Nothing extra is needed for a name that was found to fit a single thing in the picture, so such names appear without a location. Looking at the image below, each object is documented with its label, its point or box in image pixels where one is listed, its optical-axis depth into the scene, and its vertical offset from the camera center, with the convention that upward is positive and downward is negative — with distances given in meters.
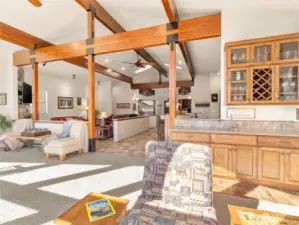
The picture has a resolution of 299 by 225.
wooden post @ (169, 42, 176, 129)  3.80 +0.59
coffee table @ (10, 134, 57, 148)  4.41 -0.78
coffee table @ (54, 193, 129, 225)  1.17 -0.83
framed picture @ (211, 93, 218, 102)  8.60 +0.67
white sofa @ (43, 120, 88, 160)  3.85 -0.86
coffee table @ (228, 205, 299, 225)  1.05 -0.75
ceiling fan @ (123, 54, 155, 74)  10.38 +2.69
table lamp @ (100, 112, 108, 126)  7.49 -0.38
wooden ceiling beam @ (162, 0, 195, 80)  3.10 +2.11
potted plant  5.74 -0.47
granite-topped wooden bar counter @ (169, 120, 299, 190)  2.43 -0.69
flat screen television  6.84 +0.74
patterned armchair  1.25 -0.71
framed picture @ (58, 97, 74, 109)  8.48 +0.39
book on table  1.23 -0.83
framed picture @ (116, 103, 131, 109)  11.99 +0.35
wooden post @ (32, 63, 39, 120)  5.55 +0.67
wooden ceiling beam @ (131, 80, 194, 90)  10.70 +1.76
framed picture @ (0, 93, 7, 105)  6.13 +0.43
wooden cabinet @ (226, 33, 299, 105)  2.64 +0.68
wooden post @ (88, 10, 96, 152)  4.62 +0.23
